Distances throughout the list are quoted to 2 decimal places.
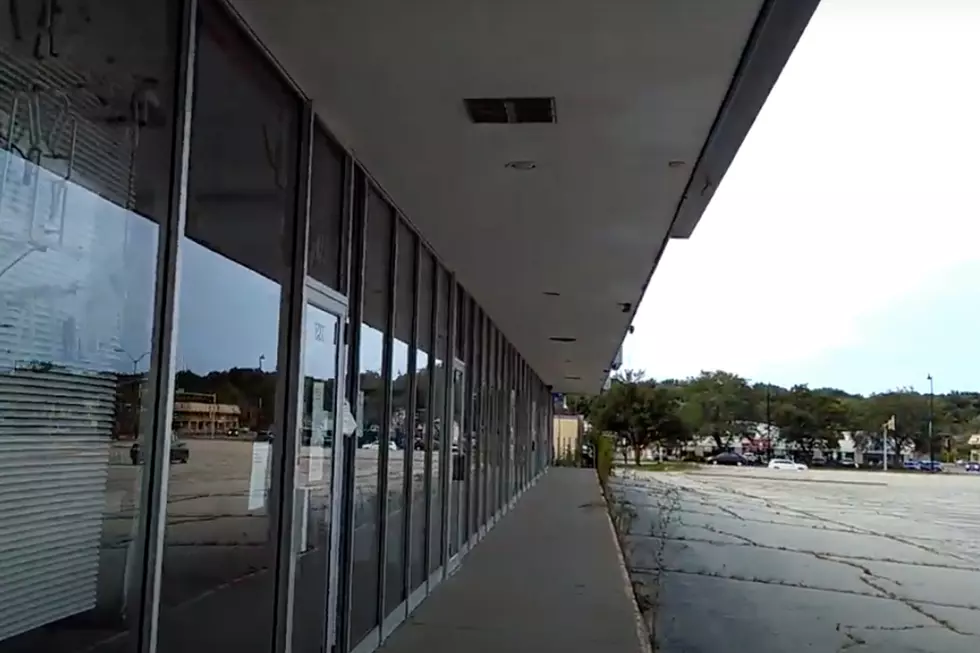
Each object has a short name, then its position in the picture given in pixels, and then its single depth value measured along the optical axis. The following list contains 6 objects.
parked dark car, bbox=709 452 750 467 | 58.78
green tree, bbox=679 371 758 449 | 63.97
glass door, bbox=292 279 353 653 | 4.27
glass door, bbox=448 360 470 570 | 8.90
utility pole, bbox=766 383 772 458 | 64.69
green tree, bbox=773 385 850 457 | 63.78
